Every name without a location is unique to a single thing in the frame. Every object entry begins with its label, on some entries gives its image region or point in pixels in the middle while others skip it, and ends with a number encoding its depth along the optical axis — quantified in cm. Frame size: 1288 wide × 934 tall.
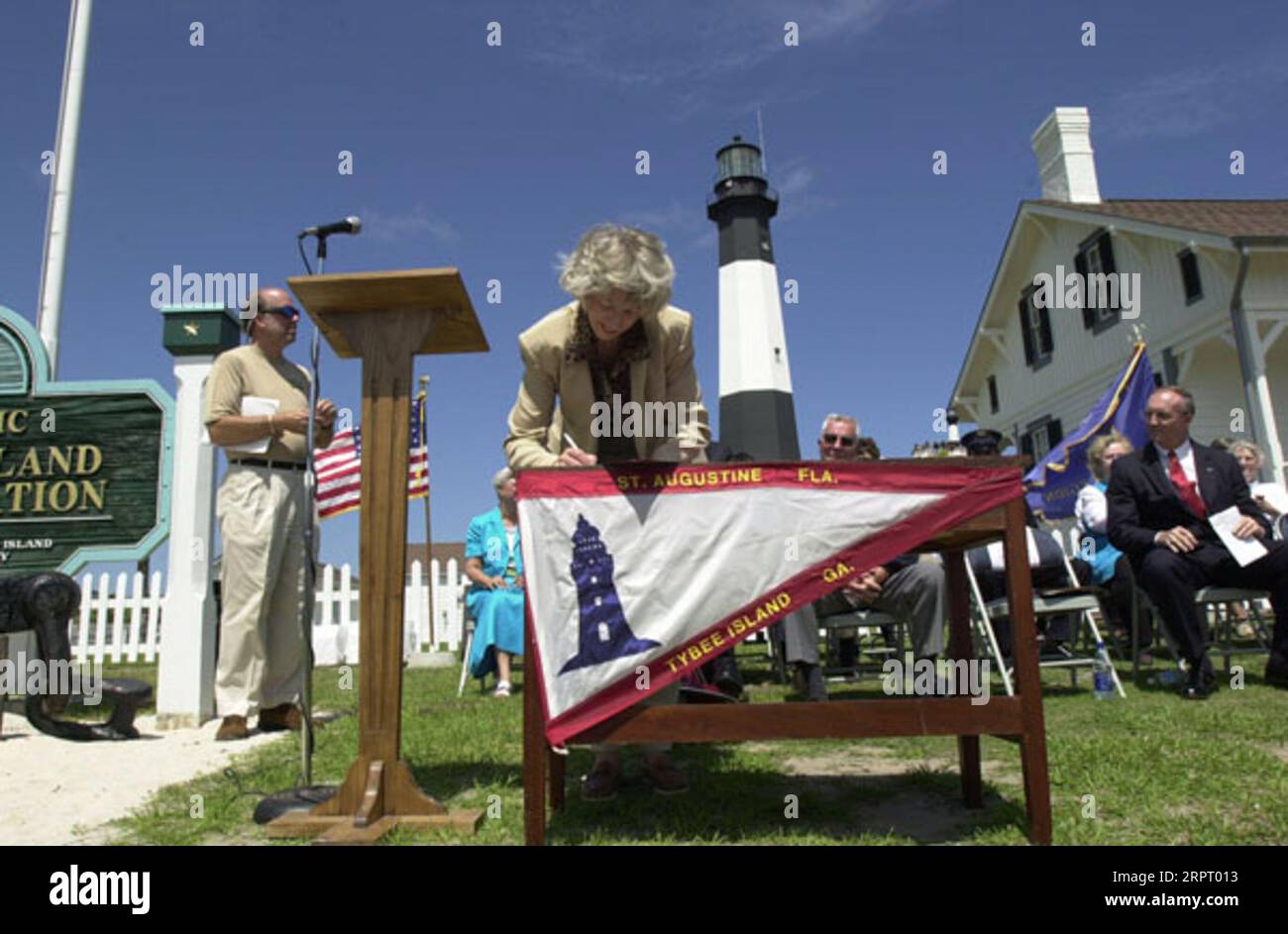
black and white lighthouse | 2584
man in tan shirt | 468
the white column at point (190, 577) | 529
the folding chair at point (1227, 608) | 532
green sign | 564
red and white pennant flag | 260
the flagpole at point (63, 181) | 737
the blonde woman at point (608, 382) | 281
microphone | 306
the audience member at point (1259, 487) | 734
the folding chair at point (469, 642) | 699
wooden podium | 274
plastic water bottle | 535
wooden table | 246
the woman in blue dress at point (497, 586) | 693
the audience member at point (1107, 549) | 717
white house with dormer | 1413
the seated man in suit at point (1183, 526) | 524
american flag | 1177
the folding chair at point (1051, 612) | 509
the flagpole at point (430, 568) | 1270
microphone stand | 285
